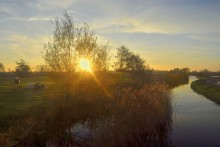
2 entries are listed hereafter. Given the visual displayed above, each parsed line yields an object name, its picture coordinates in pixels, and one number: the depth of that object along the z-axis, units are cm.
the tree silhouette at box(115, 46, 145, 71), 4324
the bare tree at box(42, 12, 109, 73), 1404
